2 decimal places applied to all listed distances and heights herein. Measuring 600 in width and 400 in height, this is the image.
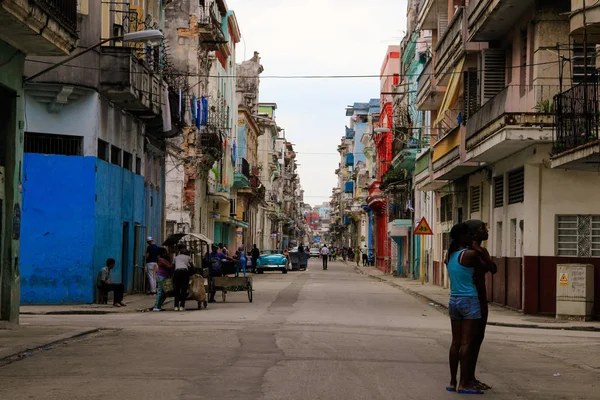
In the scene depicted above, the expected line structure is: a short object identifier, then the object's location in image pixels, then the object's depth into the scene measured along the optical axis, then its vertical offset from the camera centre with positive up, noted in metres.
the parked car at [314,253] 131.88 -2.12
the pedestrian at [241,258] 48.83 -1.09
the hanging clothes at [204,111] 48.72 +5.94
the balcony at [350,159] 134.88 +10.30
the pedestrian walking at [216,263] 32.25 -0.89
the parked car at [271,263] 61.44 -1.62
